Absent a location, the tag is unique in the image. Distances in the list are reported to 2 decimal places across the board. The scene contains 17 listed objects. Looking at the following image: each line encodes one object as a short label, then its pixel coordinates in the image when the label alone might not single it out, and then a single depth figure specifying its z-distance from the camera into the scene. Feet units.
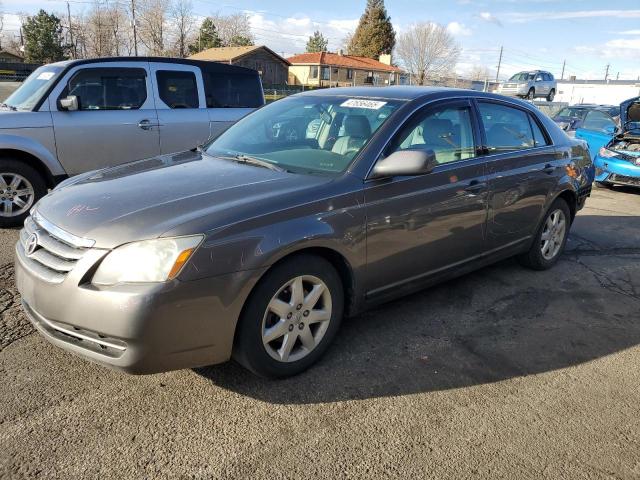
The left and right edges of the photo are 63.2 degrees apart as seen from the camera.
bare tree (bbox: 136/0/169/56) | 213.25
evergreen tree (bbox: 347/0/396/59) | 249.34
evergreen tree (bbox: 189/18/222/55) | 240.94
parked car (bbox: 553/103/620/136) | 40.37
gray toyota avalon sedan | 8.25
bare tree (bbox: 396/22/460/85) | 220.82
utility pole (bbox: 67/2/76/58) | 223.51
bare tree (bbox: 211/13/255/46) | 272.92
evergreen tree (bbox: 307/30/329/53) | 342.97
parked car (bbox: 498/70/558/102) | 109.29
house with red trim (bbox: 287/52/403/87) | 215.10
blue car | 31.89
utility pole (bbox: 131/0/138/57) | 157.60
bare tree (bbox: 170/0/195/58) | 215.43
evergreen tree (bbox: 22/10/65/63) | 209.95
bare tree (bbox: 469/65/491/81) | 306.55
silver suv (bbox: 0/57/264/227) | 19.25
